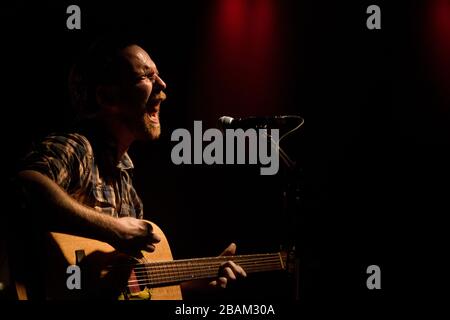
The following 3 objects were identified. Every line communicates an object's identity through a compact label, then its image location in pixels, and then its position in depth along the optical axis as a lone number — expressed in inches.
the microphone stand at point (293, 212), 94.0
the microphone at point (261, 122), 94.7
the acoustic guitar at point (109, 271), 68.5
